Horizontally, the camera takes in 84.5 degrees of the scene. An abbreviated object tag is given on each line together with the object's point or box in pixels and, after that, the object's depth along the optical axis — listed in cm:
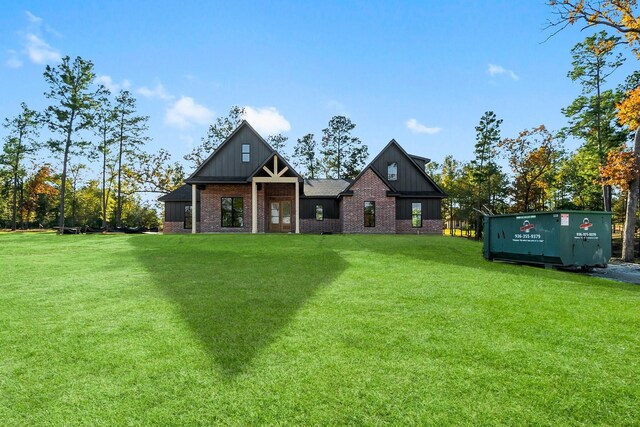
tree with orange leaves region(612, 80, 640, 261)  1645
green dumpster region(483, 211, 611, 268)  1068
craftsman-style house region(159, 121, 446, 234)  2414
